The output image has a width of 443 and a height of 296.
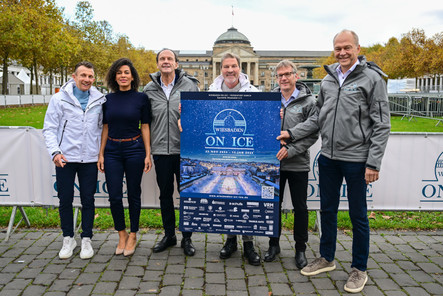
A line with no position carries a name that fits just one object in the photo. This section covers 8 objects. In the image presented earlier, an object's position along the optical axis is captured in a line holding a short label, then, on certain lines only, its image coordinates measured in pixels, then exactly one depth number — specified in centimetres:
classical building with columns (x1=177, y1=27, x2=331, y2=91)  13412
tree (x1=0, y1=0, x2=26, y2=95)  2489
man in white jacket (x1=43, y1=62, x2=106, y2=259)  470
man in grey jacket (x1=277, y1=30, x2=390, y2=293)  390
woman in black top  476
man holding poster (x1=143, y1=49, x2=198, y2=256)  481
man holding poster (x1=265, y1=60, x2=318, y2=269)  446
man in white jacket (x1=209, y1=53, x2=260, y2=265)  460
